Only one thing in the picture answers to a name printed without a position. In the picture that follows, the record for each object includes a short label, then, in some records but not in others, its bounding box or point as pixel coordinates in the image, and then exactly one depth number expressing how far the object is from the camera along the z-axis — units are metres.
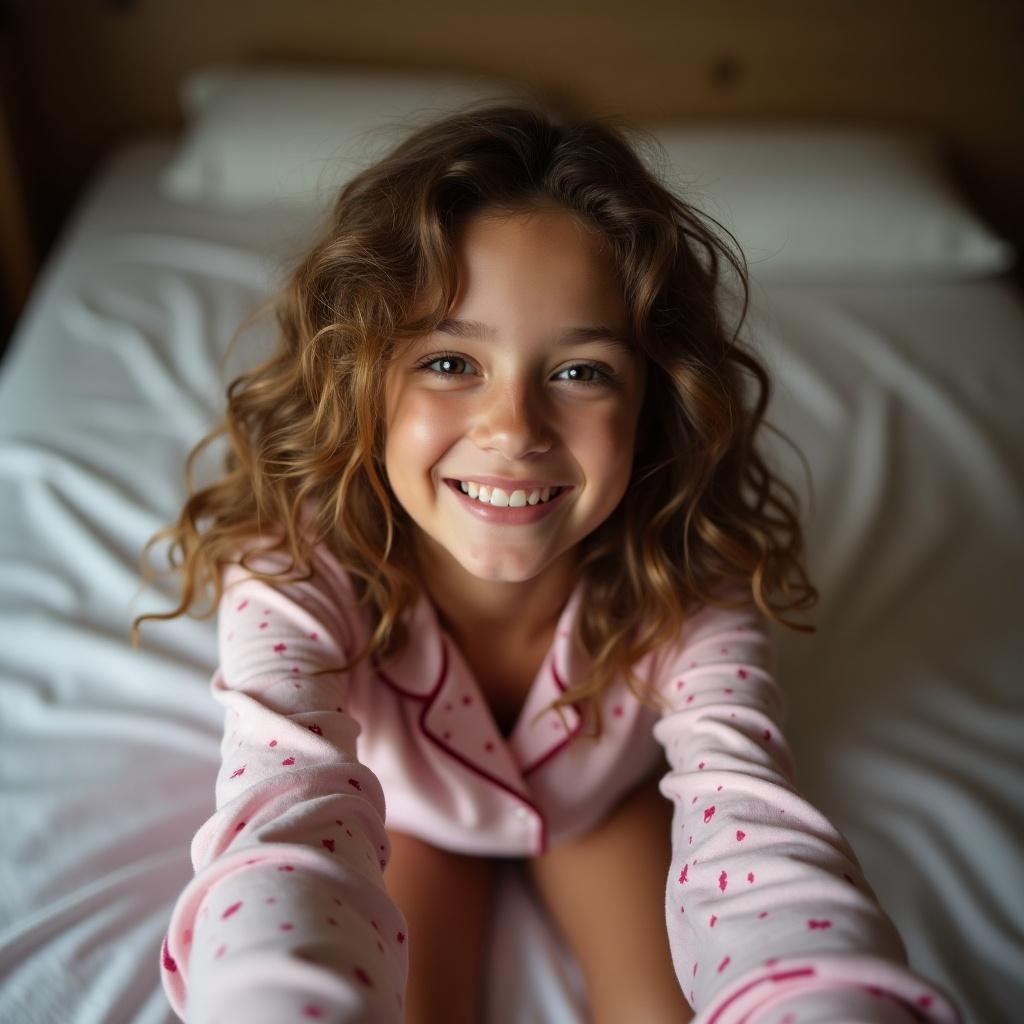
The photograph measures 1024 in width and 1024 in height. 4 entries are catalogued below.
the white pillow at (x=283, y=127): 1.95
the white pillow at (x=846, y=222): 1.90
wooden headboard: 2.19
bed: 0.93
